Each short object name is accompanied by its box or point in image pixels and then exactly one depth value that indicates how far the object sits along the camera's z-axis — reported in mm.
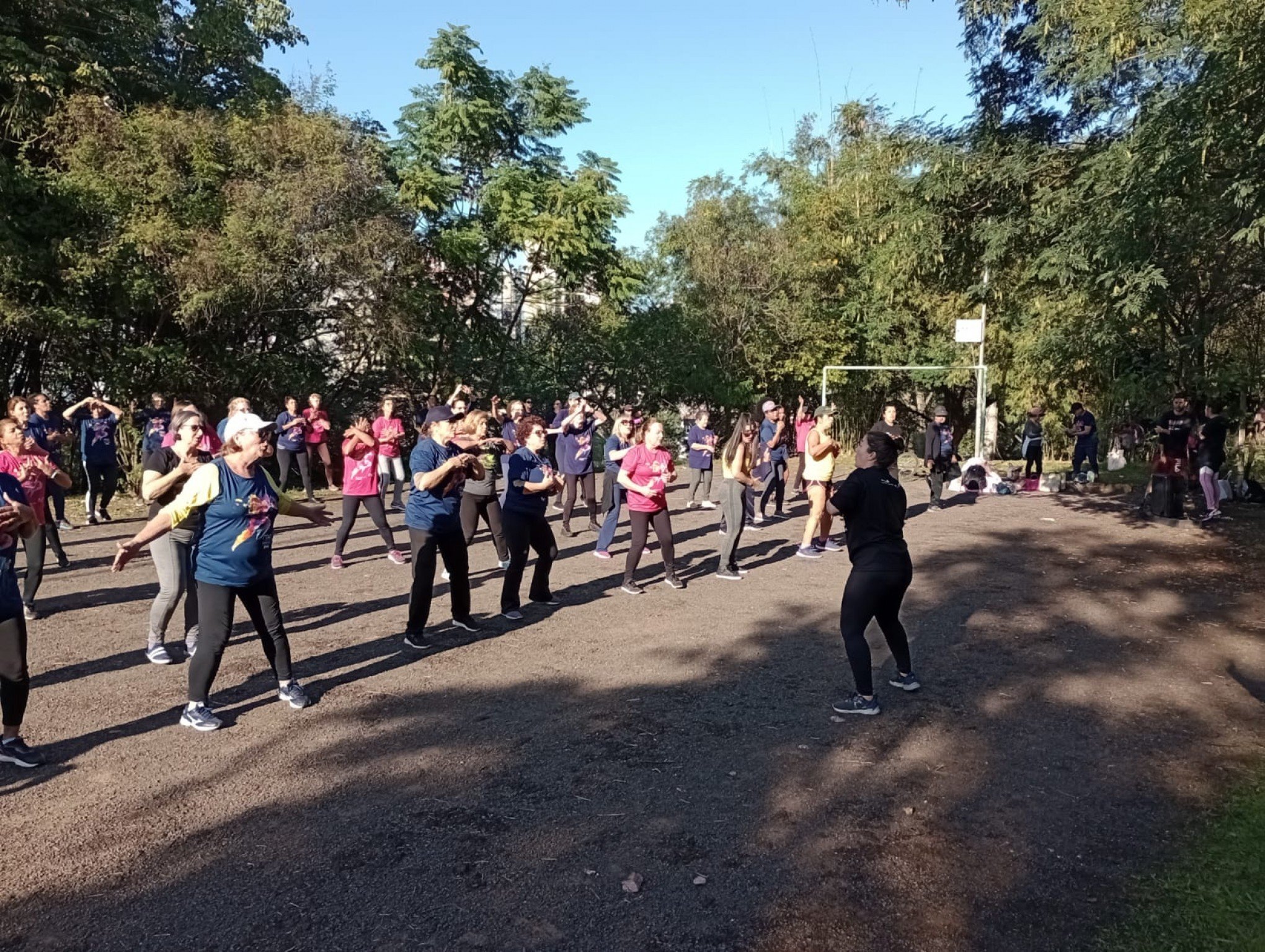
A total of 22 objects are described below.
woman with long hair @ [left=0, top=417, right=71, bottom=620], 7035
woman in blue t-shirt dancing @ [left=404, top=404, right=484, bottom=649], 7066
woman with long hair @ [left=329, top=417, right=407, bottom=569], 9516
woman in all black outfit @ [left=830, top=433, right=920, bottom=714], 5738
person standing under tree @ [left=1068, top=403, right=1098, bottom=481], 18484
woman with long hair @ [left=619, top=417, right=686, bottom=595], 9109
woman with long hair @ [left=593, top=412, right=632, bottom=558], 11031
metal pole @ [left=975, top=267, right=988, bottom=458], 19094
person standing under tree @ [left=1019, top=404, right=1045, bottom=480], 18503
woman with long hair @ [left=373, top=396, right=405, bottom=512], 11867
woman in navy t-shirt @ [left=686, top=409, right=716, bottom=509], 13570
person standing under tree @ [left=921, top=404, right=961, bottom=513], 15320
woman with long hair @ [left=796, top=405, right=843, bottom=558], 10898
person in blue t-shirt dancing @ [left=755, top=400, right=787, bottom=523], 13750
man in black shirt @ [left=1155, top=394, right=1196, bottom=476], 13469
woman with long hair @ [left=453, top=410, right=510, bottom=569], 7875
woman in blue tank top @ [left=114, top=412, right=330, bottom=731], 5324
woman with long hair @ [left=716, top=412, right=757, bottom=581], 9969
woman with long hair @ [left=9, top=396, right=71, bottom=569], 9305
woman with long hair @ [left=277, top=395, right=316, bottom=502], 15000
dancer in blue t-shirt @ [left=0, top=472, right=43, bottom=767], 4758
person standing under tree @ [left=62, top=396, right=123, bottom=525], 12617
